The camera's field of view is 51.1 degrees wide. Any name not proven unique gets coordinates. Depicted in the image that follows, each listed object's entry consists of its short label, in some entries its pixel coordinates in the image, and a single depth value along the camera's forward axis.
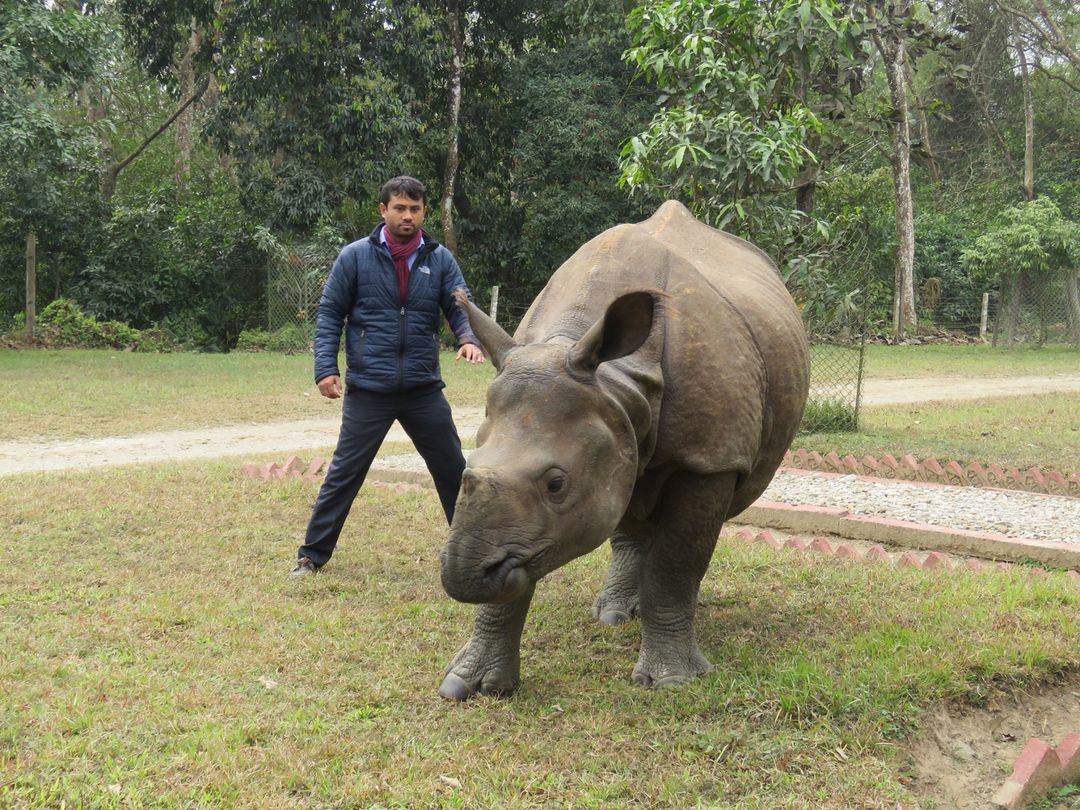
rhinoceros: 3.94
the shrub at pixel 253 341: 23.45
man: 6.32
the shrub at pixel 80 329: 22.12
